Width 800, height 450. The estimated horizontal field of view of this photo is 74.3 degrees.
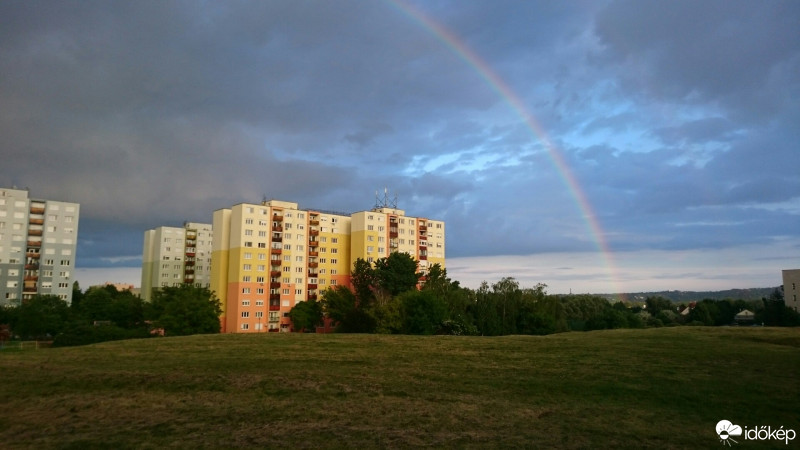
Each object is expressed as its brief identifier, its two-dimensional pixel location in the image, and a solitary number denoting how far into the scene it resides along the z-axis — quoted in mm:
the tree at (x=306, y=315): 92562
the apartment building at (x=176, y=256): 150500
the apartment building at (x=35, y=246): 106062
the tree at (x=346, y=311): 83875
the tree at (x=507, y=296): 73250
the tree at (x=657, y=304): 172825
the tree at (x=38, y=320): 82375
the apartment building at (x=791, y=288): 115019
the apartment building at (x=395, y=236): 109062
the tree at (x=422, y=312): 66062
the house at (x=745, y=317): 122981
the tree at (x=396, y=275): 88125
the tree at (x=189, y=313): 74438
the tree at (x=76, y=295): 115194
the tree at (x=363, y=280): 90938
